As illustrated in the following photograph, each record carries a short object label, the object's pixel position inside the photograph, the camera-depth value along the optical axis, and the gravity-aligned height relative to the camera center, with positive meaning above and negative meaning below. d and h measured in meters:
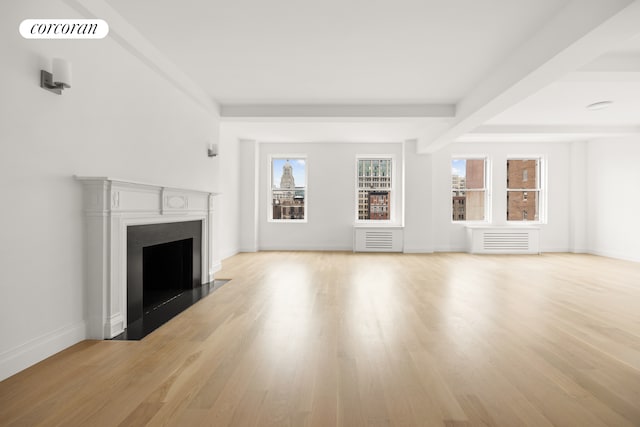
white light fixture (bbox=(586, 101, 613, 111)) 5.77 +1.73
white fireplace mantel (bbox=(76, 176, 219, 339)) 2.79 -0.28
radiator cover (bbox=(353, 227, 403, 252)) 8.82 -0.64
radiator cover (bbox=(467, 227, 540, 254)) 8.70 -0.63
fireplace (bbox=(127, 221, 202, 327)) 3.25 -0.60
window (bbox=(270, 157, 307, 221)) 9.21 +0.58
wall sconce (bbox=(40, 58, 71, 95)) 2.39 +0.87
